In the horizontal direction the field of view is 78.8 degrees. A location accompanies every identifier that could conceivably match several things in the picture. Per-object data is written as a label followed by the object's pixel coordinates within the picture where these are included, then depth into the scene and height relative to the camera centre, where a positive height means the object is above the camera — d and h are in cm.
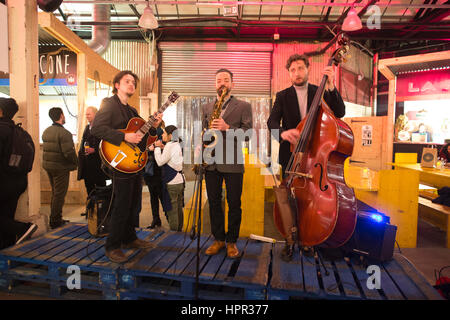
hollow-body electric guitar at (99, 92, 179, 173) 271 -6
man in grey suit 270 -20
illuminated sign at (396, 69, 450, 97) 756 +189
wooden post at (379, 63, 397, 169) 737 +98
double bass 224 -32
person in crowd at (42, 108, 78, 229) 450 -20
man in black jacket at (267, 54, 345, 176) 271 +49
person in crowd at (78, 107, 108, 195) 455 -31
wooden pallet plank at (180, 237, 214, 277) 245 -113
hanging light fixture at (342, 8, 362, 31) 541 +256
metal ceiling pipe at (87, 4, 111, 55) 759 +322
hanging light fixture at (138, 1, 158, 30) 527 +245
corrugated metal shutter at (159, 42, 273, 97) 884 +270
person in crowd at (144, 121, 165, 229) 417 -53
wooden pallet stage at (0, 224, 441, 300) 228 -114
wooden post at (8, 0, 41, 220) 354 +94
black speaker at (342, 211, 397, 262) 268 -88
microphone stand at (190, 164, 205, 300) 215 -30
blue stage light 273 -67
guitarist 267 +8
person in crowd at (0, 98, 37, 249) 311 -54
